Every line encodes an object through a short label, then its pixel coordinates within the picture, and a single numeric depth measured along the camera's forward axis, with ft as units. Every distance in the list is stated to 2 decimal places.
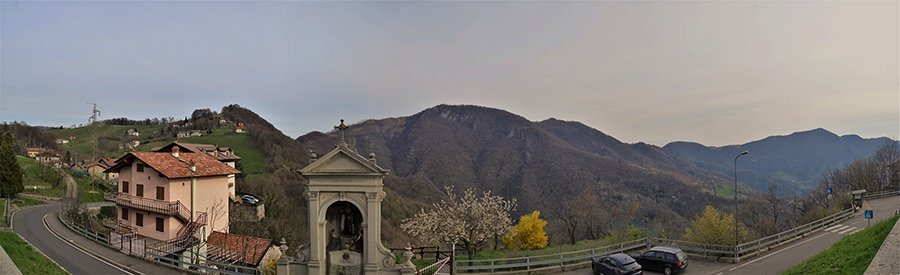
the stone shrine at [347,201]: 48.01
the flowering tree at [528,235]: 96.84
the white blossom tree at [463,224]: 72.08
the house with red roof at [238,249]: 76.13
